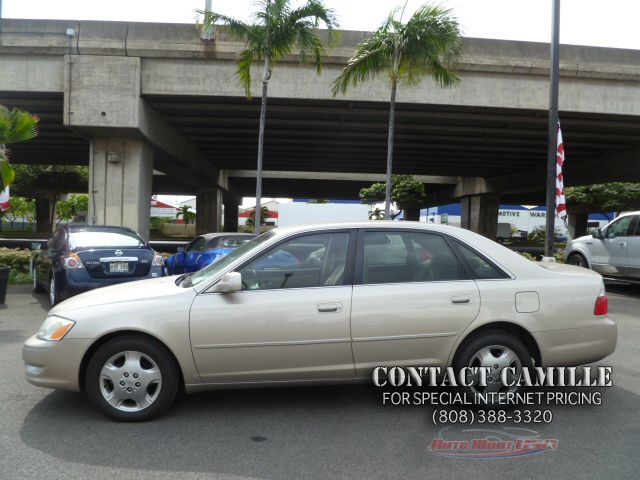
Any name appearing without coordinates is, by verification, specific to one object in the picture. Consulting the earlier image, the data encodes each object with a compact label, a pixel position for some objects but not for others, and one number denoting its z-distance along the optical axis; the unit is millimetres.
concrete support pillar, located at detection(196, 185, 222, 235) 35594
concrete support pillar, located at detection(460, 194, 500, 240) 36125
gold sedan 4008
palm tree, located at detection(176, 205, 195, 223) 65750
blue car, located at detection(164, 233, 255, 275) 10750
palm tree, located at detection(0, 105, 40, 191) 9344
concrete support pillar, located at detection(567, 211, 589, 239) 55438
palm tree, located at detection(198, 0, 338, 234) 13172
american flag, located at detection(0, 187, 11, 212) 11012
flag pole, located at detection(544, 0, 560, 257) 11164
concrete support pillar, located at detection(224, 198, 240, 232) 50103
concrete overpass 15633
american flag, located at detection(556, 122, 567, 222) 11398
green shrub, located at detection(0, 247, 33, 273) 13562
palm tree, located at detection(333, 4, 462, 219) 12250
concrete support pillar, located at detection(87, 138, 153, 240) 17156
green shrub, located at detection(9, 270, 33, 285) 12680
